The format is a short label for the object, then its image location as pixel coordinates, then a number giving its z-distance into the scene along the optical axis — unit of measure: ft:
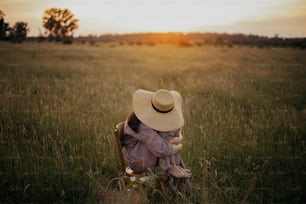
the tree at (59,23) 161.89
